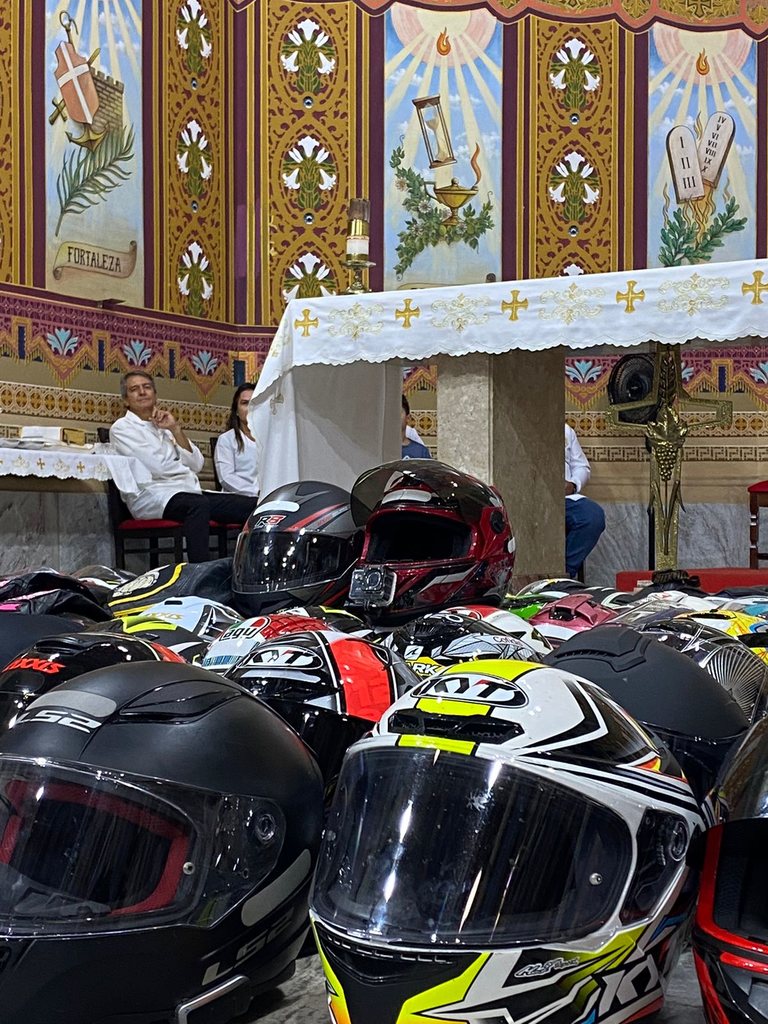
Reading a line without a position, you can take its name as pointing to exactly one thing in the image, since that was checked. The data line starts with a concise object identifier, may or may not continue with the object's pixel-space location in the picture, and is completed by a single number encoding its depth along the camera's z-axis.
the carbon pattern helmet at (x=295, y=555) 4.61
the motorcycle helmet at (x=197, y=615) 3.84
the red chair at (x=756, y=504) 9.77
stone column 6.16
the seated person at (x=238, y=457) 10.11
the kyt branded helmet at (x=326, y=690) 2.65
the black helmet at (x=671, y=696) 2.51
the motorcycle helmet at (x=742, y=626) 3.63
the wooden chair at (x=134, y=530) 8.99
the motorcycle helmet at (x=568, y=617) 3.76
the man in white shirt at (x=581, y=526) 9.84
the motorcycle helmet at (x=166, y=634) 3.28
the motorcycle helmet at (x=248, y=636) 3.11
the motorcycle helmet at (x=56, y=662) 2.58
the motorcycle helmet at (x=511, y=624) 3.36
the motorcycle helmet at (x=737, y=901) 1.88
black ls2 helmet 2.01
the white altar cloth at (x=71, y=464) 8.10
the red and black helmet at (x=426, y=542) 4.40
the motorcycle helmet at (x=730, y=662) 3.06
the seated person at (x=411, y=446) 10.02
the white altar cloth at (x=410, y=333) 5.59
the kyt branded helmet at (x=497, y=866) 1.89
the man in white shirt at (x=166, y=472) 9.02
